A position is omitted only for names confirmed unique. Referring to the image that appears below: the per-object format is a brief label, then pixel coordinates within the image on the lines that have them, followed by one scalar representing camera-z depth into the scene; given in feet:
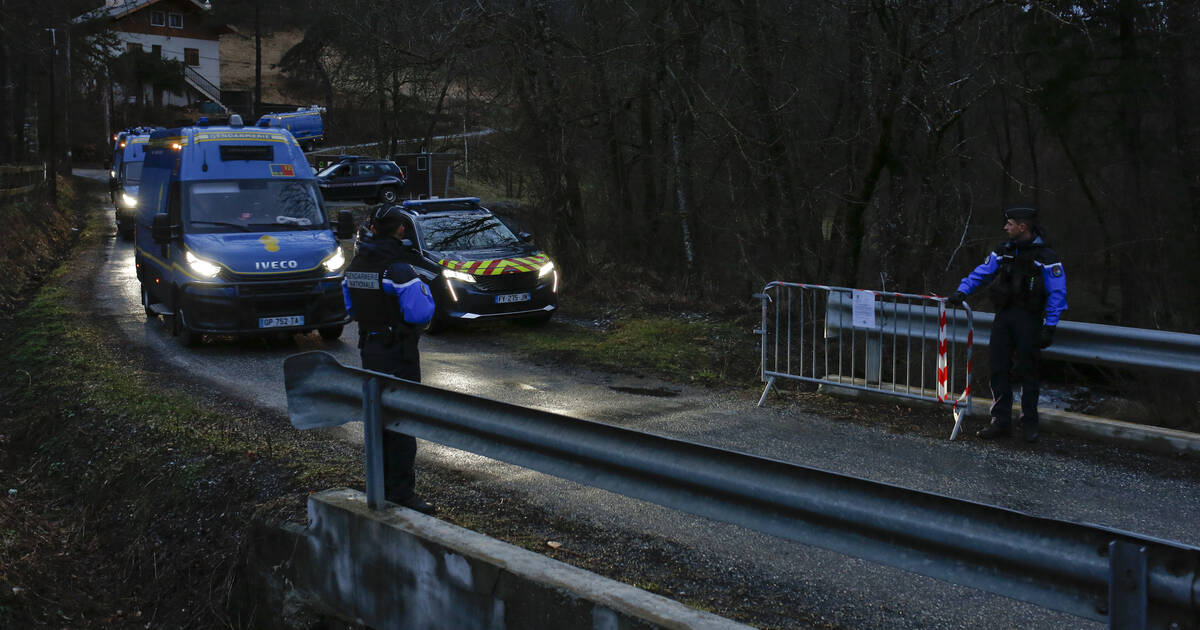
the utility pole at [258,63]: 178.50
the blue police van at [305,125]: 172.45
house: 242.78
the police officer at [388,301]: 19.98
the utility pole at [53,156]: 111.34
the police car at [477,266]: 47.85
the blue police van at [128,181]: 98.32
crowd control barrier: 29.30
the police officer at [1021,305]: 26.96
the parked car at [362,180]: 127.85
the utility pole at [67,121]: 160.45
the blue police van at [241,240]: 41.78
